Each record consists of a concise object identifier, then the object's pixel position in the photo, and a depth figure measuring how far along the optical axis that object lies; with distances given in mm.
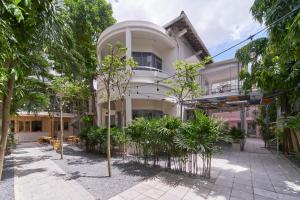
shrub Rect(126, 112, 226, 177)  4234
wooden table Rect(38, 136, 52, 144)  13643
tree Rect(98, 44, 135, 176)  4799
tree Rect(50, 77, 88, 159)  7245
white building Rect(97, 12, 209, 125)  8498
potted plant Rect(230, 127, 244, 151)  9354
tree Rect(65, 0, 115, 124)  11323
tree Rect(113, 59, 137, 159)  6240
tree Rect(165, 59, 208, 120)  7024
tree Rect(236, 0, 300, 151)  3183
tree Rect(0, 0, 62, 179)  1824
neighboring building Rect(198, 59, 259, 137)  9674
